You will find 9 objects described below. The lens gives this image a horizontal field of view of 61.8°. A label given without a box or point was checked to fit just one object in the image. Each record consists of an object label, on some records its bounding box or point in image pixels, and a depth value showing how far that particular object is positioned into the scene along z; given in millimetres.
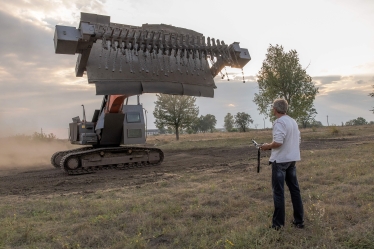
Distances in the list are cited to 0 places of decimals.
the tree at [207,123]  121000
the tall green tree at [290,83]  33562
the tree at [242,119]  71500
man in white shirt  4898
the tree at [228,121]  110675
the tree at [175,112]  39438
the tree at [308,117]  35084
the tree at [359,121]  97325
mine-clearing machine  8617
